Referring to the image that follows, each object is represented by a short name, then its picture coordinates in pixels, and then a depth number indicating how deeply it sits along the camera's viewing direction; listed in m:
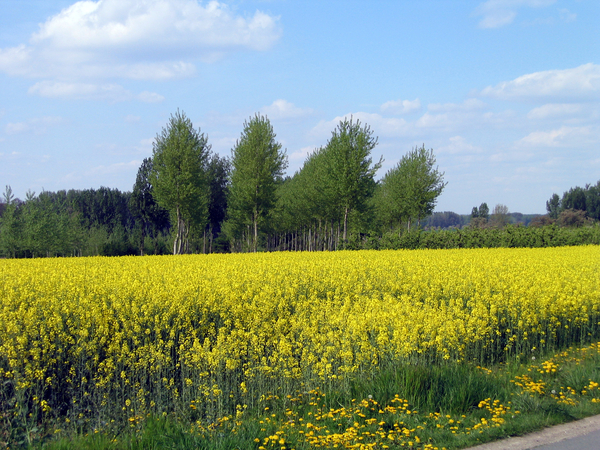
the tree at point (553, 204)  127.93
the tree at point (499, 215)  106.05
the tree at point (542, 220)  94.19
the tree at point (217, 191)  64.12
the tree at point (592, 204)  117.62
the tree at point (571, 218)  95.44
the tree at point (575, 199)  119.62
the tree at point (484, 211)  136.50
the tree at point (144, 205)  59.20
